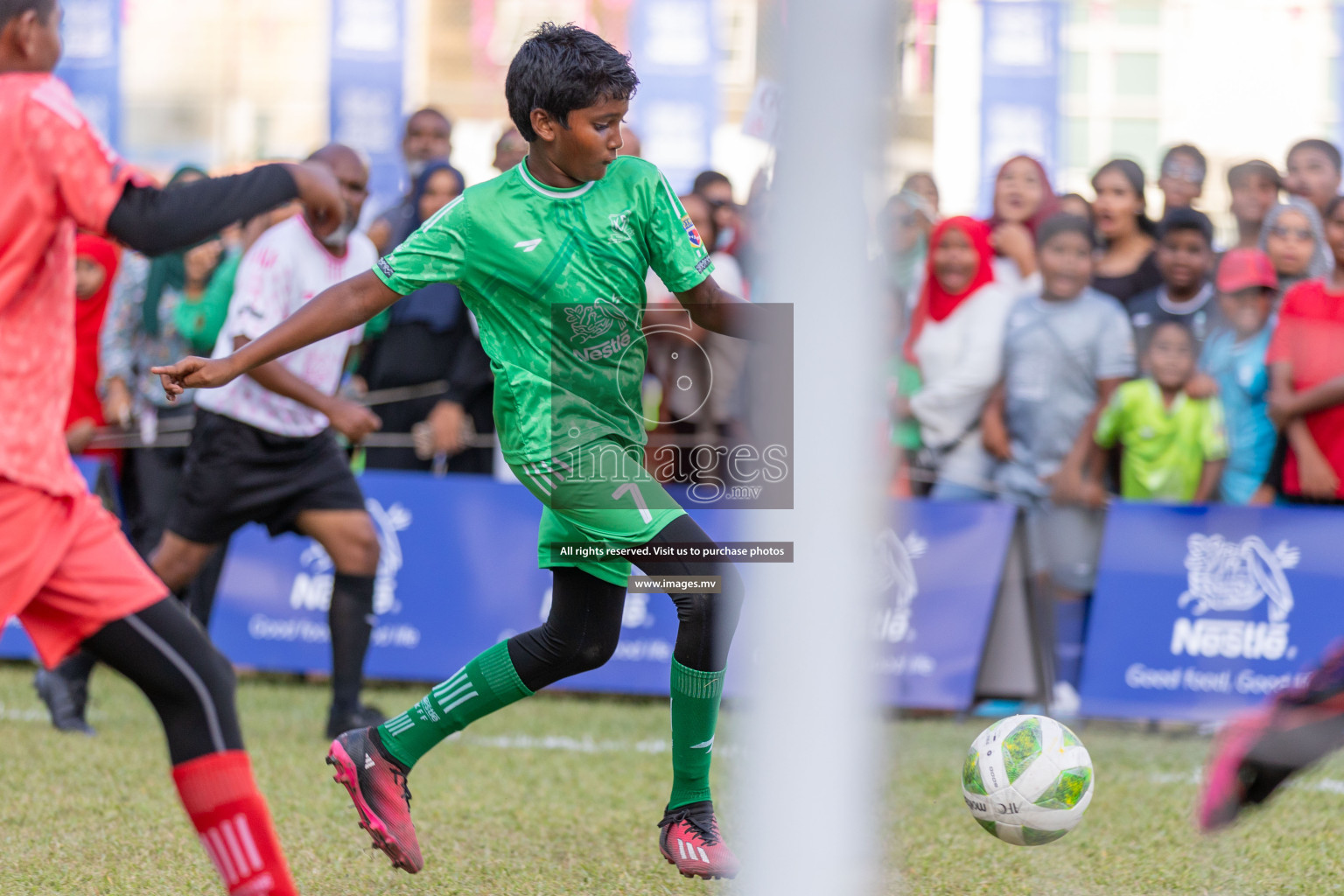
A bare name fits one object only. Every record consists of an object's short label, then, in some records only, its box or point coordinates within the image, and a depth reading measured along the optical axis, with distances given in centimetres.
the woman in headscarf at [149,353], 1563
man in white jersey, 1109
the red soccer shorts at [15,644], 1470
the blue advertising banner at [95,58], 2109
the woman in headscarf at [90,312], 1520
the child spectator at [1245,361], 1289
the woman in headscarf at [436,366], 1454
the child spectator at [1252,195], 1370
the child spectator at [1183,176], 1426
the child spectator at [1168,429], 1305
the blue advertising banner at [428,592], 1398
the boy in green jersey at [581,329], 694
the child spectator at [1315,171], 1387
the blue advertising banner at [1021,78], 1720
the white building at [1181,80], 1498
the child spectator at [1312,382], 1234
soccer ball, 725
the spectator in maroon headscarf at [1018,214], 1433
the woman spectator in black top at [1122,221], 1380
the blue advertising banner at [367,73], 2069
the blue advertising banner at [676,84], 2075
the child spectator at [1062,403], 1323
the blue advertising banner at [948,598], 1319
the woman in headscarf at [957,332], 1349
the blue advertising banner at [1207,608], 1260
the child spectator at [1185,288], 1308
